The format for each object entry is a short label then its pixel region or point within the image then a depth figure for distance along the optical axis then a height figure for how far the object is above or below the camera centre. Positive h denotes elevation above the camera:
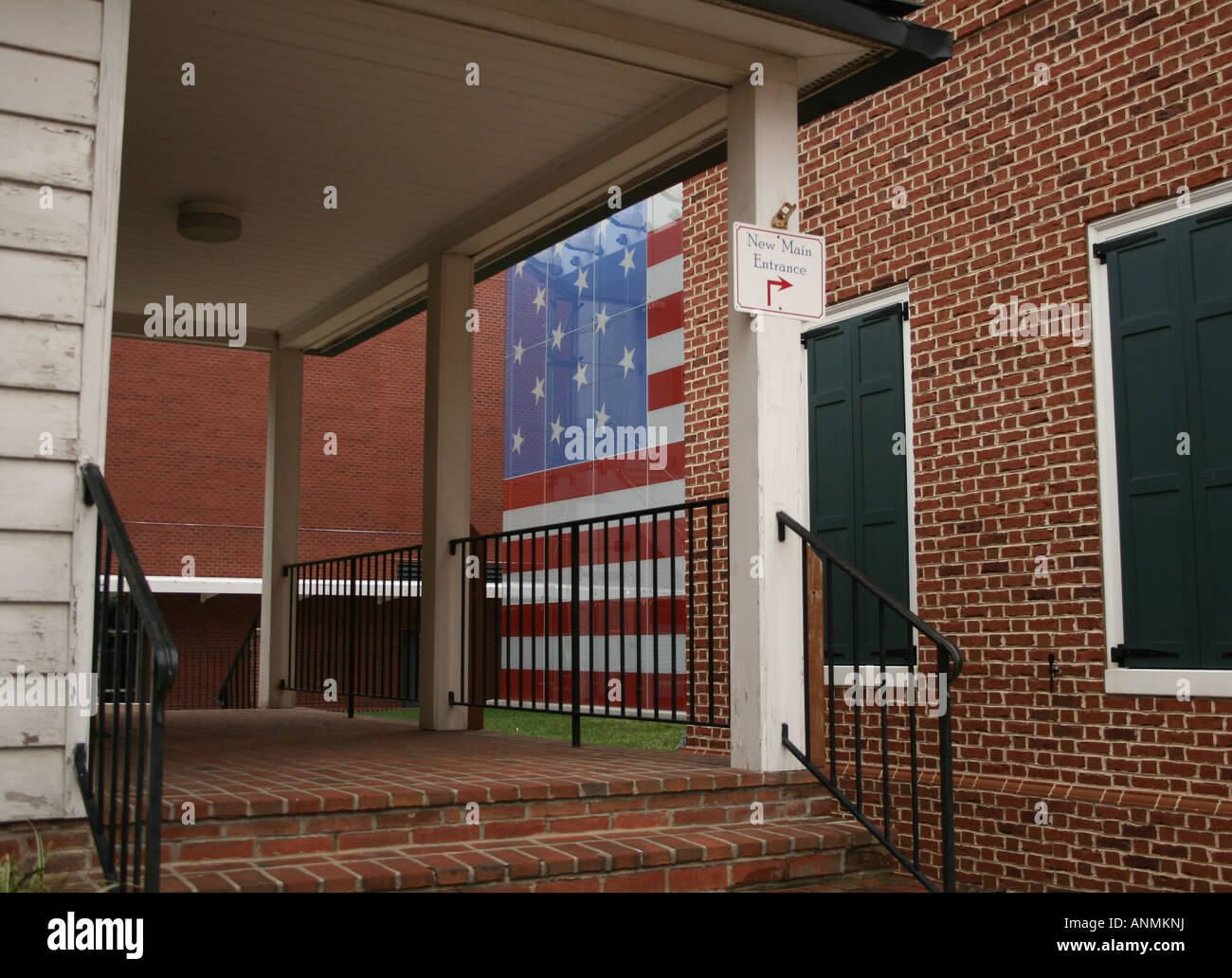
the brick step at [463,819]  3.82 -0.73
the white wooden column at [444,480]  7.38 +0.80
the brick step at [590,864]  3.58 -0.83
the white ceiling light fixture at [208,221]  6.98 +2.25
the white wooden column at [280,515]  9.65 +0.77
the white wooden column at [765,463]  4.92 +0.60
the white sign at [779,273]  4.88 +1.37
